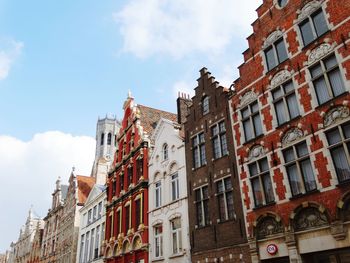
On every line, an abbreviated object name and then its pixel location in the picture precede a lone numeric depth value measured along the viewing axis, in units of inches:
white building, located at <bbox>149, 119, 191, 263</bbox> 767.7
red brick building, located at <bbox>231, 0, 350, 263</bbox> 487.2
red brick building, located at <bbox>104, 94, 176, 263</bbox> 928.3
